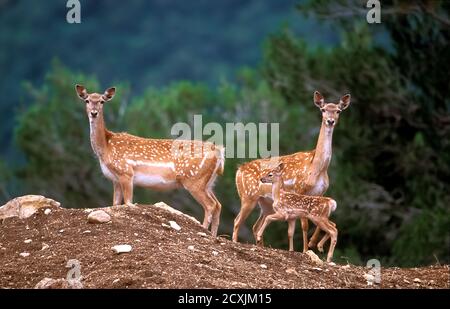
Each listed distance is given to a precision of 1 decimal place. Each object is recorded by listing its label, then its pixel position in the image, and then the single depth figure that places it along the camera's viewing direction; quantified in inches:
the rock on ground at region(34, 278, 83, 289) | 458.6
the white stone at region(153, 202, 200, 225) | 556.1
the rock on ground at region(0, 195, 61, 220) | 545.0
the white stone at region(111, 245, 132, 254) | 495.5
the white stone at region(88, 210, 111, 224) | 526.6
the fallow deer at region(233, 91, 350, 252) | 627.6
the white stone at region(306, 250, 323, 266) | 526.0
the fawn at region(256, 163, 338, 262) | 591.5
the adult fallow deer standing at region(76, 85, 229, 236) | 617.6
